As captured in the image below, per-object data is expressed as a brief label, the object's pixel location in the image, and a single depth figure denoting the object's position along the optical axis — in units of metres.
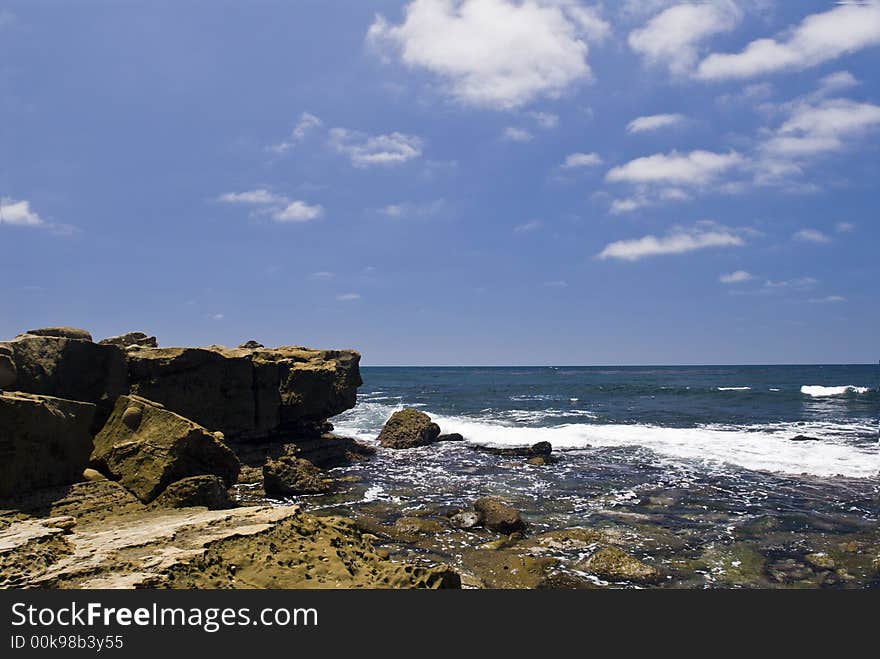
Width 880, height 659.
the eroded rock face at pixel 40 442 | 9.52
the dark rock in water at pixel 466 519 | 13.50
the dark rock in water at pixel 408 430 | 27.97
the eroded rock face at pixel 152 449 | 10.66
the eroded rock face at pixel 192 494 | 10.09
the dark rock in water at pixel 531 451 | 24.61
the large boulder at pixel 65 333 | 16.22
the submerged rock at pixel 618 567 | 10.36
